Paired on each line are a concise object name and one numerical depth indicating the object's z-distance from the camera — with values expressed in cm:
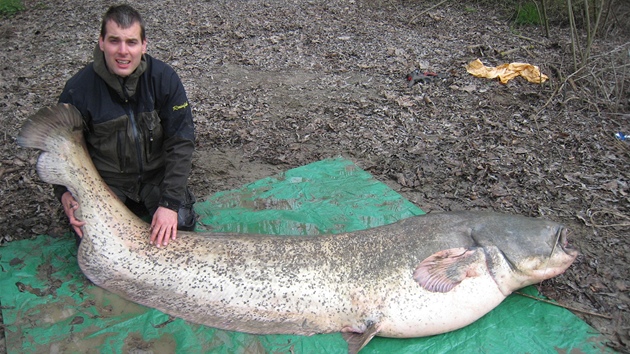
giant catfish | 268
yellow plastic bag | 608
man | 287
